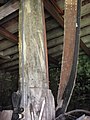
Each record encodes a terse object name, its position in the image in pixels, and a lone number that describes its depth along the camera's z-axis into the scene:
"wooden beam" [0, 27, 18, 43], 1.32
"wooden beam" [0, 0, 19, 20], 0.94
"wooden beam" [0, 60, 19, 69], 2.12
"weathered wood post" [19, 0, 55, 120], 0.60
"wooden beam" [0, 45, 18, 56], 1.72
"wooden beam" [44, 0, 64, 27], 1.04
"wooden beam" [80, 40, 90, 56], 1.61
